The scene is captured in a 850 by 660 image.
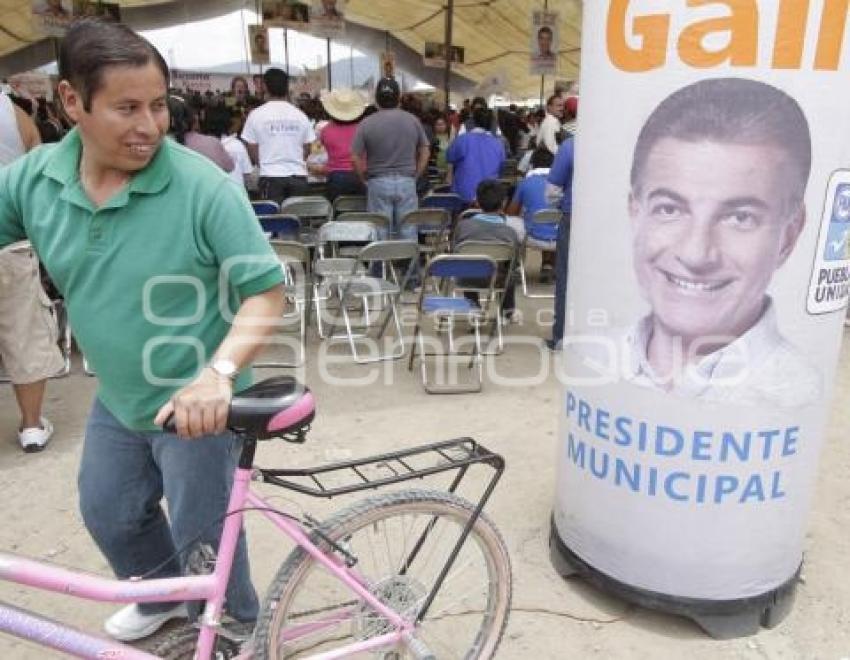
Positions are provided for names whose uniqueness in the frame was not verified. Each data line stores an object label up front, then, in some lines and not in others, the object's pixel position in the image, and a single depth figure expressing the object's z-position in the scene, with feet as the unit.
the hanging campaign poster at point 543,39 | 49.06
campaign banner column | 6.54
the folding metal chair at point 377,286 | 17.24
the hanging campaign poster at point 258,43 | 52.26
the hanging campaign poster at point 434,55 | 58.54
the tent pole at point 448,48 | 42.27
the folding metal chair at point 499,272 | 16.93
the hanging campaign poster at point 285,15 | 43.75
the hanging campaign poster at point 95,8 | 37.27
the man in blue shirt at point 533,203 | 21.88
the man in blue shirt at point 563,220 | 16.51
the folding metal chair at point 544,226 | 21.45
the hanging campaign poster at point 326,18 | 43.21
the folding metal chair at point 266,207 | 20.94
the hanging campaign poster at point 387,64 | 53.67
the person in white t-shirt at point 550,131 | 27.40
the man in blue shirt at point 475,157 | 24.59
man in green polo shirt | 5.08
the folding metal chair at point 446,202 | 25.41
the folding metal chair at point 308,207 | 21.43
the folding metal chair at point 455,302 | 15.76
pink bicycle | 5.18
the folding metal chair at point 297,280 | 16.96
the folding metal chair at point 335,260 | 18.71
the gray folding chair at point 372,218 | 20.63
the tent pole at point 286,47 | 61.30
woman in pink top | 24.49
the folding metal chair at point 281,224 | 19.42
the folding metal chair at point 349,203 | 23.57
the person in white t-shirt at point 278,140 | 21.93
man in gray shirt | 21.56
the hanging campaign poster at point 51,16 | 34.42
